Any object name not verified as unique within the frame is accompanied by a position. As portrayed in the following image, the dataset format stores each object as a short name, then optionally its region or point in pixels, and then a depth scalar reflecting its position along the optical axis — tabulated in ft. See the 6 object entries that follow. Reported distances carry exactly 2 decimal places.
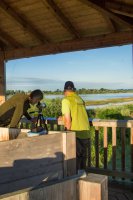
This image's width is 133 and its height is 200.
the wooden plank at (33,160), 4.77
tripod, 9.06
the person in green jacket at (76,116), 9.76
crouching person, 9.31
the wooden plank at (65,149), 5.51
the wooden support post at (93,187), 3.36
